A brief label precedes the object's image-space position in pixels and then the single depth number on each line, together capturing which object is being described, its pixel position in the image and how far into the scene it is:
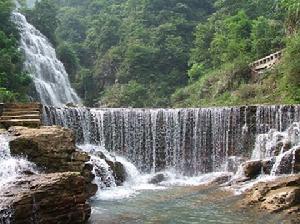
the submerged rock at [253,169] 17.66
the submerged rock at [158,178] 19.93
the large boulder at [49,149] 14.58
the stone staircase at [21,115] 16.92
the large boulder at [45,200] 11.19
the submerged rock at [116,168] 18.77
